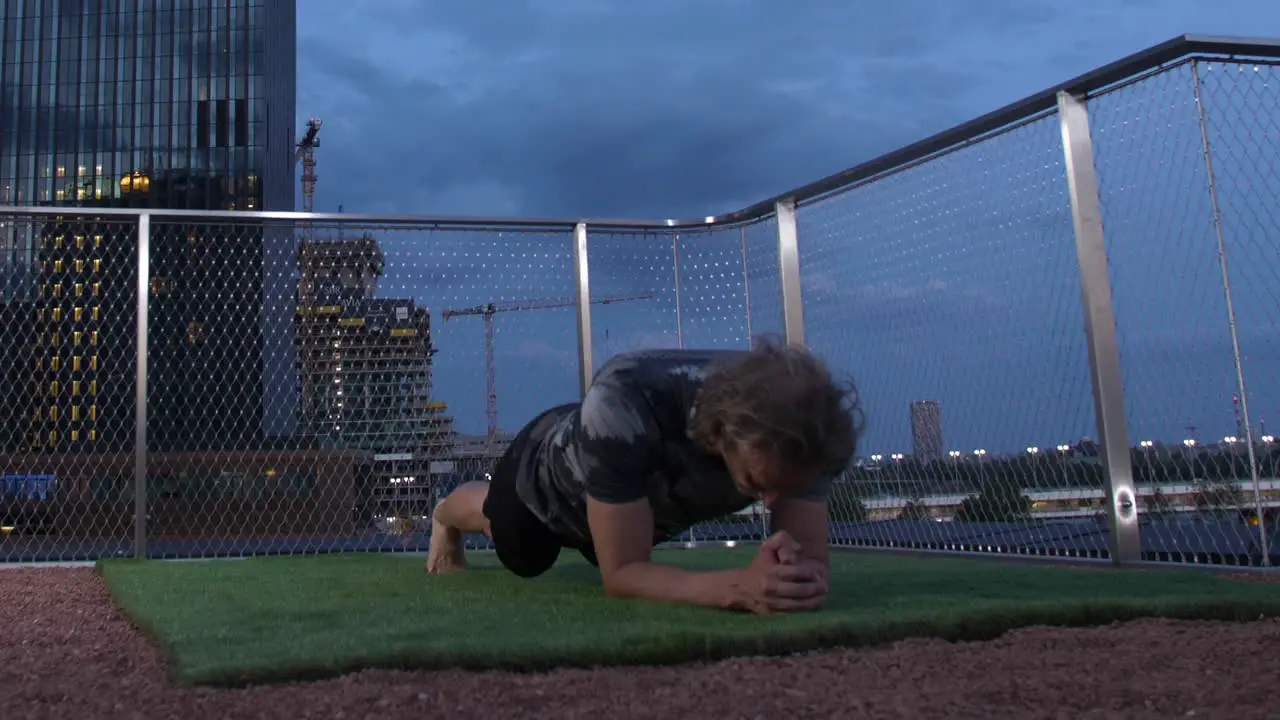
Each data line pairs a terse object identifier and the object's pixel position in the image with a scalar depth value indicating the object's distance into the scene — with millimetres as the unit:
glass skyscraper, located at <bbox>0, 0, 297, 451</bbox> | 41781
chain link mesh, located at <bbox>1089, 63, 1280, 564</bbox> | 3127
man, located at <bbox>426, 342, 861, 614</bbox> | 1875
